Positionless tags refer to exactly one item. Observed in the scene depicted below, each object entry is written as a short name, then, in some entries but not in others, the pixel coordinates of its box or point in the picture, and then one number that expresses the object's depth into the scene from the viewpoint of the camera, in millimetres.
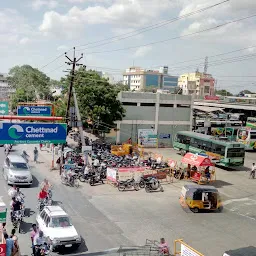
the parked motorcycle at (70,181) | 23953
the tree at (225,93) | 189050
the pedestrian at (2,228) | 12973
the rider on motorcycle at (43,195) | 18531
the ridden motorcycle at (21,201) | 16634
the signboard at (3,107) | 27859
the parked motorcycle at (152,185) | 23750
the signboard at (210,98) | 88338
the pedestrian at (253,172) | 29453
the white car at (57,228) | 13719
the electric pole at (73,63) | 29953
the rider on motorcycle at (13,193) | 18369
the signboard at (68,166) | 26030
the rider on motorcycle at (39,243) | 12477
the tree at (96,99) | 36531
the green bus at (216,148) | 31766
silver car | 22516
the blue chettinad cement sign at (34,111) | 23062
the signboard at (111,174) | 24625
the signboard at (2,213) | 13531
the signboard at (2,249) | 11891
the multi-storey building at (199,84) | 176875
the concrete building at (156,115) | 42125
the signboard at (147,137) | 42188
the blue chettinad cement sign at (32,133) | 16484
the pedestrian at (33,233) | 13480
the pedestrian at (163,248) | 13438
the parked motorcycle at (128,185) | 23734
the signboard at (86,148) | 26938
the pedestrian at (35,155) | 30514
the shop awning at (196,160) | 25259
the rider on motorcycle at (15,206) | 16297
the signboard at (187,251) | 10709
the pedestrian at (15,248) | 12242
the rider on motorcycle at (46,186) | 19156
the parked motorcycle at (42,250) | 12258
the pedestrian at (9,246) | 12023
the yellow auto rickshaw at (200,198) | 19938
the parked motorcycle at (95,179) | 24469
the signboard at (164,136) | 44062
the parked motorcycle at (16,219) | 15789
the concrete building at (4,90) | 125300
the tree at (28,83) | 78812
